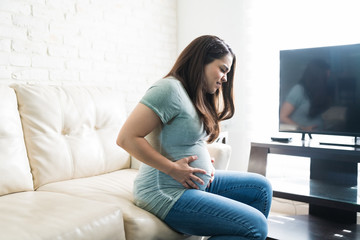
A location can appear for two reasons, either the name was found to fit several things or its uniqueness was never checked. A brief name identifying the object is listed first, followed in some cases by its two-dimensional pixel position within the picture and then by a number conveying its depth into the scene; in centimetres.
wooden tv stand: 178
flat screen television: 194
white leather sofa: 109
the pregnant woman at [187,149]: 118
